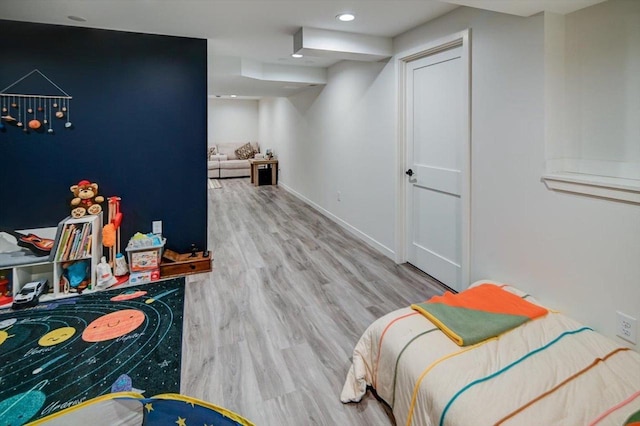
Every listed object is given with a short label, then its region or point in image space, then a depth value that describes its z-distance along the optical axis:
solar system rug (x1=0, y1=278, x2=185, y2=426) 1.91
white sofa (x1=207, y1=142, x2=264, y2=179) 10.26
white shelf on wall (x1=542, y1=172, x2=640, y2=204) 1.73
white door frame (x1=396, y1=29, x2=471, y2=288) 2.70
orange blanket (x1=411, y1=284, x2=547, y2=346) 1.75
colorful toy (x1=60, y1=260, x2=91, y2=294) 3.10
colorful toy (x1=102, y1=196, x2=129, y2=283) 3.20
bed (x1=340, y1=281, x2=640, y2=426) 1.33
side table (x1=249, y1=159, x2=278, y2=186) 8.86
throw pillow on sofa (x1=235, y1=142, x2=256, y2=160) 11.05
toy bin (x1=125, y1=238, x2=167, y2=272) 3.29
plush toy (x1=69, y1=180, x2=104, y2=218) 3.18
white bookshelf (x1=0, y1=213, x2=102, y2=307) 2.93
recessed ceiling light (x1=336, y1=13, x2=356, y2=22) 2.91
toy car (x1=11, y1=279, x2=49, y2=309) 2.82
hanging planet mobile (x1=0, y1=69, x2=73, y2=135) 3.05
